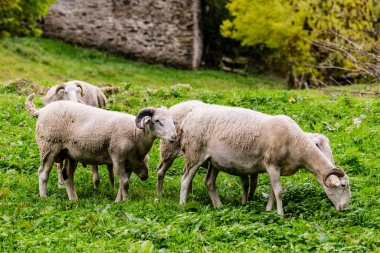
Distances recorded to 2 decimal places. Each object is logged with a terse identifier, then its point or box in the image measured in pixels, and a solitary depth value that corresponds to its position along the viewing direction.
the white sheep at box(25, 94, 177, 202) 9.88
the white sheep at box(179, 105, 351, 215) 9.04
